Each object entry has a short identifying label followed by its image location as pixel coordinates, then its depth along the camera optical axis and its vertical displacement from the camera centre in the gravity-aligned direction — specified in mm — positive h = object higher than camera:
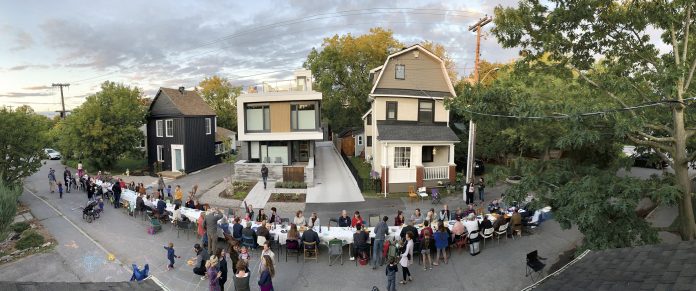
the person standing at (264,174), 24531 -2958
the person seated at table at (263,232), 13438 -3653
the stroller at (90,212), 18139 -4032
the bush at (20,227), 17188 -4499
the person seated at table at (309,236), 13023 -3698
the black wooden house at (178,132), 33219 -378
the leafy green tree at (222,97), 55781 +4674
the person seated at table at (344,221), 14727 -3595
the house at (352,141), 42000 -1545
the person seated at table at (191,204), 16917 -3379
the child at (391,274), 10688 -4089
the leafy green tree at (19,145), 22859 -1045
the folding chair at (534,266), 11289 -4086
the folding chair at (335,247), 12883 -4006
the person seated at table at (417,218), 15352 -3666
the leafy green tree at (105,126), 32188 +146
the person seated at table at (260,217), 15089 -3572
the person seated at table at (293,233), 13297 -3665
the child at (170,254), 12632 -4161
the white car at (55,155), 47375 -3385
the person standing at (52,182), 25609 -3645
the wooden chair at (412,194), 22375 -3918
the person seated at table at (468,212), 15788 -3501
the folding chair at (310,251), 13062 -4264
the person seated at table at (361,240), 12758 -3745
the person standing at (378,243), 12734 -3823
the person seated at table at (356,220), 14424 -3500
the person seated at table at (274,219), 15362 -3698
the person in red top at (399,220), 14836 -3591
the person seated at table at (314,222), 14450 -3551
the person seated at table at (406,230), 12934 -3470
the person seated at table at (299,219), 14720 -3538
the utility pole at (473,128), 20516 -5
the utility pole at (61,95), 55500 +4666
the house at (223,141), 41219 -1485
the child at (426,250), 12652 -4081
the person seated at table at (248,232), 13422 -3651
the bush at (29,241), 15070 -4552
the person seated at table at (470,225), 14278 -3632
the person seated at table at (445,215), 15341 -3496
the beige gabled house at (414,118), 24453 +698
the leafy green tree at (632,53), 8477 +1906
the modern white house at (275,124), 28156 +290
